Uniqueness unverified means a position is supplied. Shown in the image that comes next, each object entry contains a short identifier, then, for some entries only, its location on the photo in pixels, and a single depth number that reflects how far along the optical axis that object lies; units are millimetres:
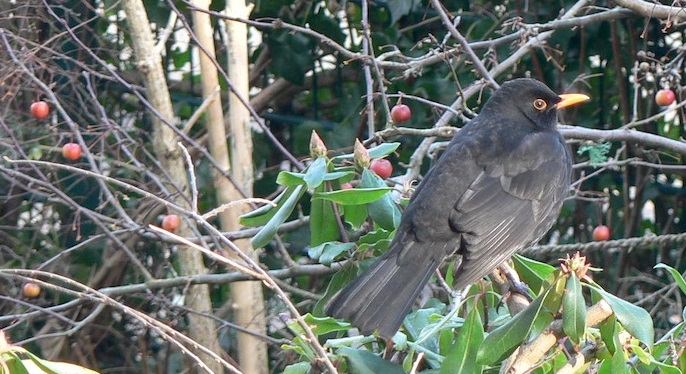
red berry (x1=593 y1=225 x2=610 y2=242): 9281
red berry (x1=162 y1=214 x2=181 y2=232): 8141
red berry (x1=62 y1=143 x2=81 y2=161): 8414
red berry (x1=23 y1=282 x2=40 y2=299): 9000
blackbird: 5695
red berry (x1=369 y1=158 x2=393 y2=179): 7184
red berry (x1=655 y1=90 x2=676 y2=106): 8219
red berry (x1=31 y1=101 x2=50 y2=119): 8633
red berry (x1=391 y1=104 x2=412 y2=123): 7785
